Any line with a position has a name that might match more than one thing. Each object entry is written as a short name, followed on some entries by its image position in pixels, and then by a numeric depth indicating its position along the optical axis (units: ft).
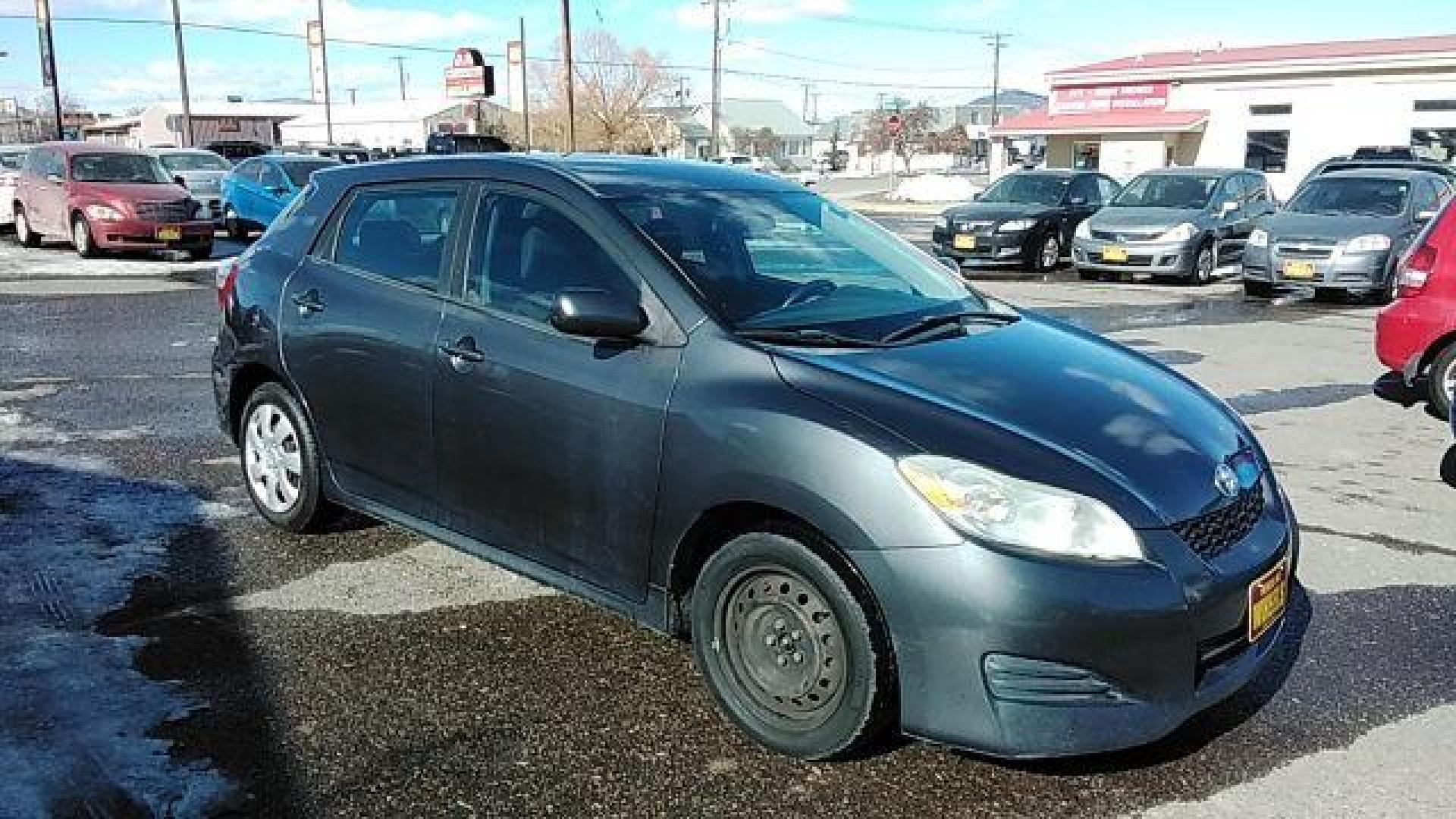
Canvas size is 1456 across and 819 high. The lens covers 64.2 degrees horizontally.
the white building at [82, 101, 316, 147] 285.43
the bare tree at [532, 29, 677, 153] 214.48
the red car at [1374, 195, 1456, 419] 23.97
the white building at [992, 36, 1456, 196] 93.97
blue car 64.90
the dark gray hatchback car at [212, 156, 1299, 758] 9.46
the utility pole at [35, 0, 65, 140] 118.42
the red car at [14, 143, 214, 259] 55.42
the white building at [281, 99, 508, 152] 256.73
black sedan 56.49
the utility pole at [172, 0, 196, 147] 153.17
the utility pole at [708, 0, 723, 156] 174.60
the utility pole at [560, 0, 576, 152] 120.57
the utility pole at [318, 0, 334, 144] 183.73
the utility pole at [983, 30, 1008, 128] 297.74
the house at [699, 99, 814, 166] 392.68
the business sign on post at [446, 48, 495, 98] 161.68
